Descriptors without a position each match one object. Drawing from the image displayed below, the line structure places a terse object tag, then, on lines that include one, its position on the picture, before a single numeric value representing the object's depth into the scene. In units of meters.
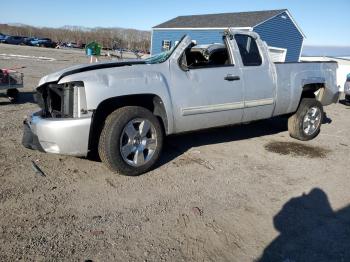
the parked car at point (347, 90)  13.24
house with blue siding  26.48
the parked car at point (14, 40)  54.72
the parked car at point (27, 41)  56.04
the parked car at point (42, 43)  55.22
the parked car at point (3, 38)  54.59
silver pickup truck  4.23
